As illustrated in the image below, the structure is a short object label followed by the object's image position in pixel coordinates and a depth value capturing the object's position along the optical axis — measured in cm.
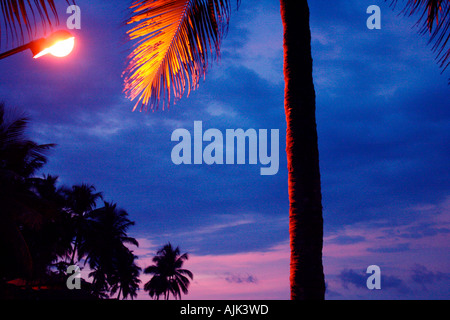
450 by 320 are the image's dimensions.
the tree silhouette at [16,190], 1395
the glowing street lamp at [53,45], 589
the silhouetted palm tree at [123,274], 4391
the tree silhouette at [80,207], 3631
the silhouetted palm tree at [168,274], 6581
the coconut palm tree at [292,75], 406
